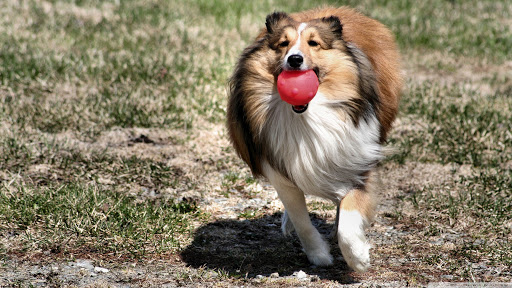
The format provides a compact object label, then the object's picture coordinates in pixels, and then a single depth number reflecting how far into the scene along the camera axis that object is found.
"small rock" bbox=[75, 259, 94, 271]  8.25
